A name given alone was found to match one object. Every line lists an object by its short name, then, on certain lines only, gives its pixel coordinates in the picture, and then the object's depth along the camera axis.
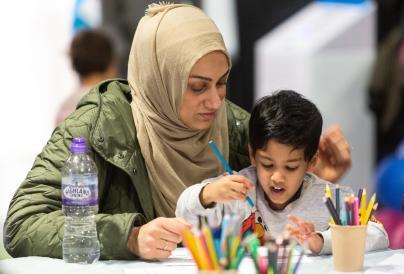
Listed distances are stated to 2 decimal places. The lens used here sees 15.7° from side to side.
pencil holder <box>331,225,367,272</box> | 3.89
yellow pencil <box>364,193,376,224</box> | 3.92
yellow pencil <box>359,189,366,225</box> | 3.93
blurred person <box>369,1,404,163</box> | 10.71
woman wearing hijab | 4.44
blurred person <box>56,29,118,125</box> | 9.22
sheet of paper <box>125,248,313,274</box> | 3.92
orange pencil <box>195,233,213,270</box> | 3.16
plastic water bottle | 4.04
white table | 3.94
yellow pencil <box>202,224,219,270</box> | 3.16
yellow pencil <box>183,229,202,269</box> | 3.18
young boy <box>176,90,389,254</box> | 4.38
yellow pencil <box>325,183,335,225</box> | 3.83
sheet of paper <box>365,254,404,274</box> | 3.91
